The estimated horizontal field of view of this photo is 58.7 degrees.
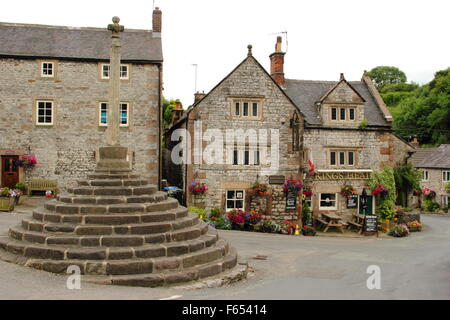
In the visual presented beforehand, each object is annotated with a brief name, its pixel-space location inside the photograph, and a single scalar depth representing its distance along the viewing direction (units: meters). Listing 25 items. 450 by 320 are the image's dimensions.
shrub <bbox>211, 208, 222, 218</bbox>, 21.00
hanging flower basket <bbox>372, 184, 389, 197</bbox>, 24.53
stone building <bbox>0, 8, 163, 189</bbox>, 21.12
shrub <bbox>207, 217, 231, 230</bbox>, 19.94
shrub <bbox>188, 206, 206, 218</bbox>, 20.23
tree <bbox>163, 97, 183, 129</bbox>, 38.12
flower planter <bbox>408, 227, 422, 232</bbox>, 25.57
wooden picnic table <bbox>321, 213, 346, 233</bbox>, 23.30
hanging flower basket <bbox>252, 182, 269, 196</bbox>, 21.48
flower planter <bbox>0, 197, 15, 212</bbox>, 17.58
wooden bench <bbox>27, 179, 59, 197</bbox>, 20.80
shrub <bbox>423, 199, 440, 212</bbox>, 44.16
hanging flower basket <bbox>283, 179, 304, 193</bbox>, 21.91
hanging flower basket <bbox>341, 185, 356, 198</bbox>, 24.59
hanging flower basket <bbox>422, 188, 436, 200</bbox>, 44.23
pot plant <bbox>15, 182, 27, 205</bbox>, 19.98
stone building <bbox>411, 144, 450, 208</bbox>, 43.59
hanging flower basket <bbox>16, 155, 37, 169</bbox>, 20.73
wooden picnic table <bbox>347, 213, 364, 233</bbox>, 23.54
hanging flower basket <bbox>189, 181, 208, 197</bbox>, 20.95
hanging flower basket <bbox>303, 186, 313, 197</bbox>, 23.17
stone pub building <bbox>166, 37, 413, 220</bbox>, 21.67
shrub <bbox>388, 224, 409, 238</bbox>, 23.09
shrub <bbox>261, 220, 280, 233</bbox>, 20.88
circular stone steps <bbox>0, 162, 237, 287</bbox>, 8.48
